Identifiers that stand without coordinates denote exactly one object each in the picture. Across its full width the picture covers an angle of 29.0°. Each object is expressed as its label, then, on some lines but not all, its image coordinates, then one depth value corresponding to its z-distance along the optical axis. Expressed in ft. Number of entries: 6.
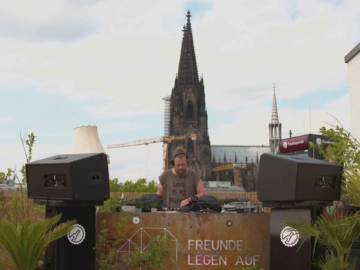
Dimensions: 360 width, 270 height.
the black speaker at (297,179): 15.71
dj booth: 18.25
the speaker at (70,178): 16.49
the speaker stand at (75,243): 16.88
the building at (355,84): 51.49
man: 21.33
